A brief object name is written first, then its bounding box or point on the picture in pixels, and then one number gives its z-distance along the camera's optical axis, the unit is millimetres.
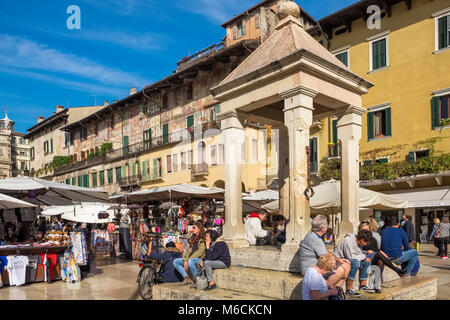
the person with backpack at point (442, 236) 13327
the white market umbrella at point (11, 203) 9670
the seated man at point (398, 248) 7197
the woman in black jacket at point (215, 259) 6578
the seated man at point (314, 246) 5449
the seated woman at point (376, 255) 6582
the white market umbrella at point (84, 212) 18284
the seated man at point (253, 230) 8188
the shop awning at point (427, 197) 17359
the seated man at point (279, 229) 8137
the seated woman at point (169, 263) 7281
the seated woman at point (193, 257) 6930
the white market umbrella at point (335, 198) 9594
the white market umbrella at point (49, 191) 10973
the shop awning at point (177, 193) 14039
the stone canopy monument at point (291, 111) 6531
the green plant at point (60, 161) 49094
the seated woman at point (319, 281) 4680
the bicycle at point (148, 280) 7430
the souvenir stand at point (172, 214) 11852
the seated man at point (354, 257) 5795
